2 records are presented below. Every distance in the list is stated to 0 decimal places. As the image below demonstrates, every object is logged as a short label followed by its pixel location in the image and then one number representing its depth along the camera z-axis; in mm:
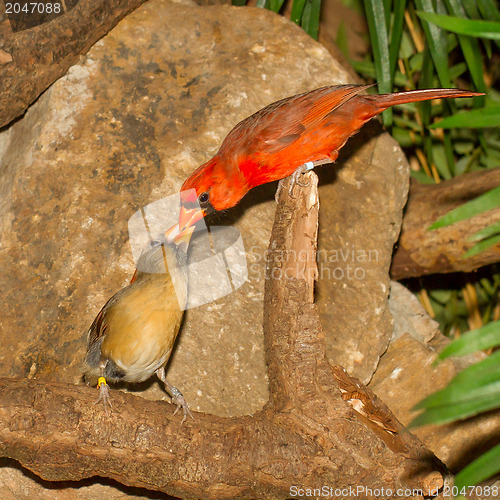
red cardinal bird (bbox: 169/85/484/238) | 3123
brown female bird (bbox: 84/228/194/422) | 2527
